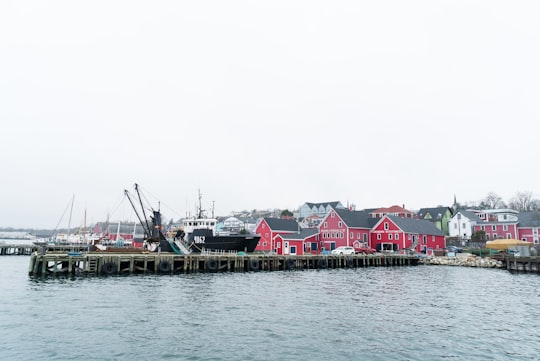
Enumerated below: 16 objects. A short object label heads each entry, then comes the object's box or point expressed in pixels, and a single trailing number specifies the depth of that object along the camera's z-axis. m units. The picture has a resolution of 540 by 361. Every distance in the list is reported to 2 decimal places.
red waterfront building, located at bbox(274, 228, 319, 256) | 65.12
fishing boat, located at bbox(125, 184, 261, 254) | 50.28
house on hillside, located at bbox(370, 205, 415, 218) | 103.19
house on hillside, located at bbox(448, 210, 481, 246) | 90.65
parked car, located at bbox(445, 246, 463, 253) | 70.15
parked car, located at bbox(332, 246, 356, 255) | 59.54
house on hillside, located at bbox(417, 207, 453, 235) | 106.50
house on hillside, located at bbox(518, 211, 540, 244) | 76.11
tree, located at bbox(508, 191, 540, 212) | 122.19
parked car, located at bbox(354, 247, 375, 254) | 62.88
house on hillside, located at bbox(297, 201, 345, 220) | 141.85
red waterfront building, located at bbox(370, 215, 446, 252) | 67.12
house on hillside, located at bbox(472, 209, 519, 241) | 80.44
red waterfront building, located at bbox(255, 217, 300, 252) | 65.38
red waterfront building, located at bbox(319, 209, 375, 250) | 67.69
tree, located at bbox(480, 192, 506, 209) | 139.00
